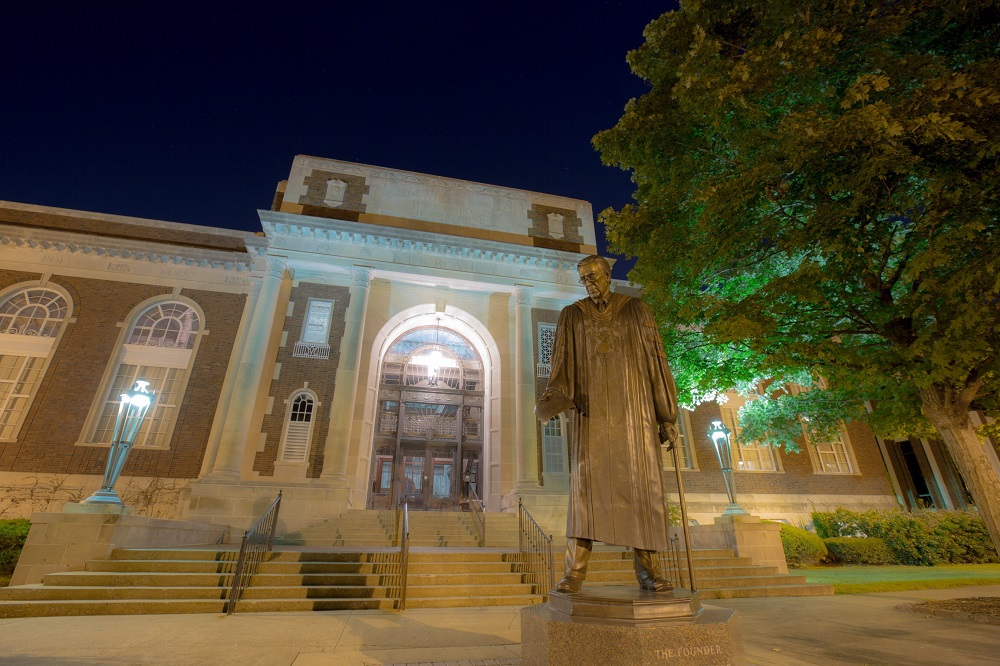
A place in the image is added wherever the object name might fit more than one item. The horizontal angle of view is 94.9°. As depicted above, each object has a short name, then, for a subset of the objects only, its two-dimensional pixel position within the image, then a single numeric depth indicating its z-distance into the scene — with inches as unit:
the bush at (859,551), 602.5
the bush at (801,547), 571.2
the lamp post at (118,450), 355.0
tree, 234.1
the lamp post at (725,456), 447.8
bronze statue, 123.6
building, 579.2
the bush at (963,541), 605.6
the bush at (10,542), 415.5
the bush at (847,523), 646.5
